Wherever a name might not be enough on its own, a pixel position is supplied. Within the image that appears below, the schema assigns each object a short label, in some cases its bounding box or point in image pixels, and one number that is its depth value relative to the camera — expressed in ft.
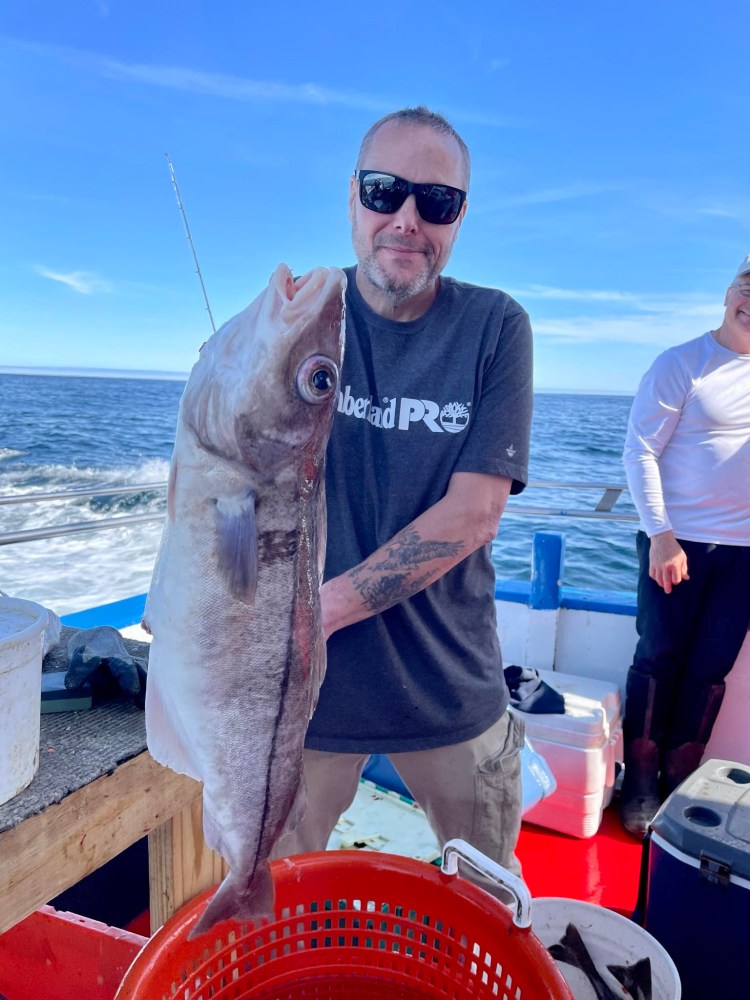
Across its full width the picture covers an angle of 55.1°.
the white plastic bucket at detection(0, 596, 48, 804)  4.33
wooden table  4.65
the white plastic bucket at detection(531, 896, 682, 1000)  6.91
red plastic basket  5.62
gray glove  5.91
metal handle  5.23
